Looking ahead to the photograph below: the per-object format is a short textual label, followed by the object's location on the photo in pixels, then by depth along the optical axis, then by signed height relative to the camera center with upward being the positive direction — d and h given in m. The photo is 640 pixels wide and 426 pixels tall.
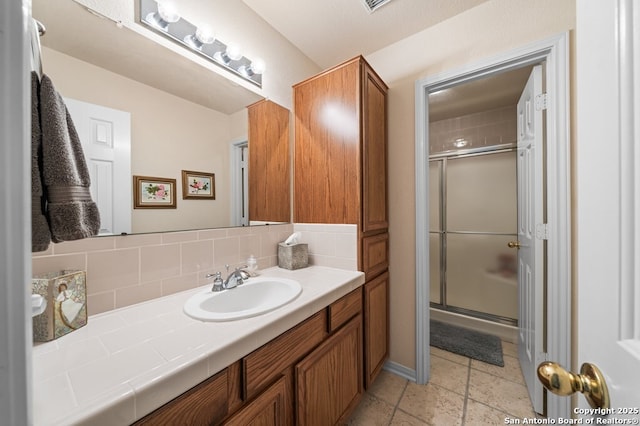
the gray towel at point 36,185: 0.46 +0.05
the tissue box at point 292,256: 1.43 -0.27
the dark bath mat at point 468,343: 1.87 -1.15
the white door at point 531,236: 1.29 -0.16
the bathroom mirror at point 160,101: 0.81 +0.46
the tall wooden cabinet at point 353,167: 1.37 +0.27
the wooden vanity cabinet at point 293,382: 0.61 -0.56
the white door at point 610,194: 0.32 +0.02
